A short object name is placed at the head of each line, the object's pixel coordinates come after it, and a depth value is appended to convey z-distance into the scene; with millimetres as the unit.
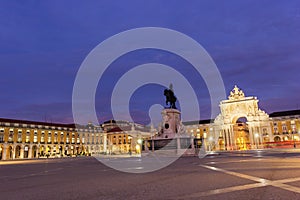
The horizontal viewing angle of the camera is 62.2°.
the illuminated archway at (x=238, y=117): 90375
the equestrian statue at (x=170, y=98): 36031
